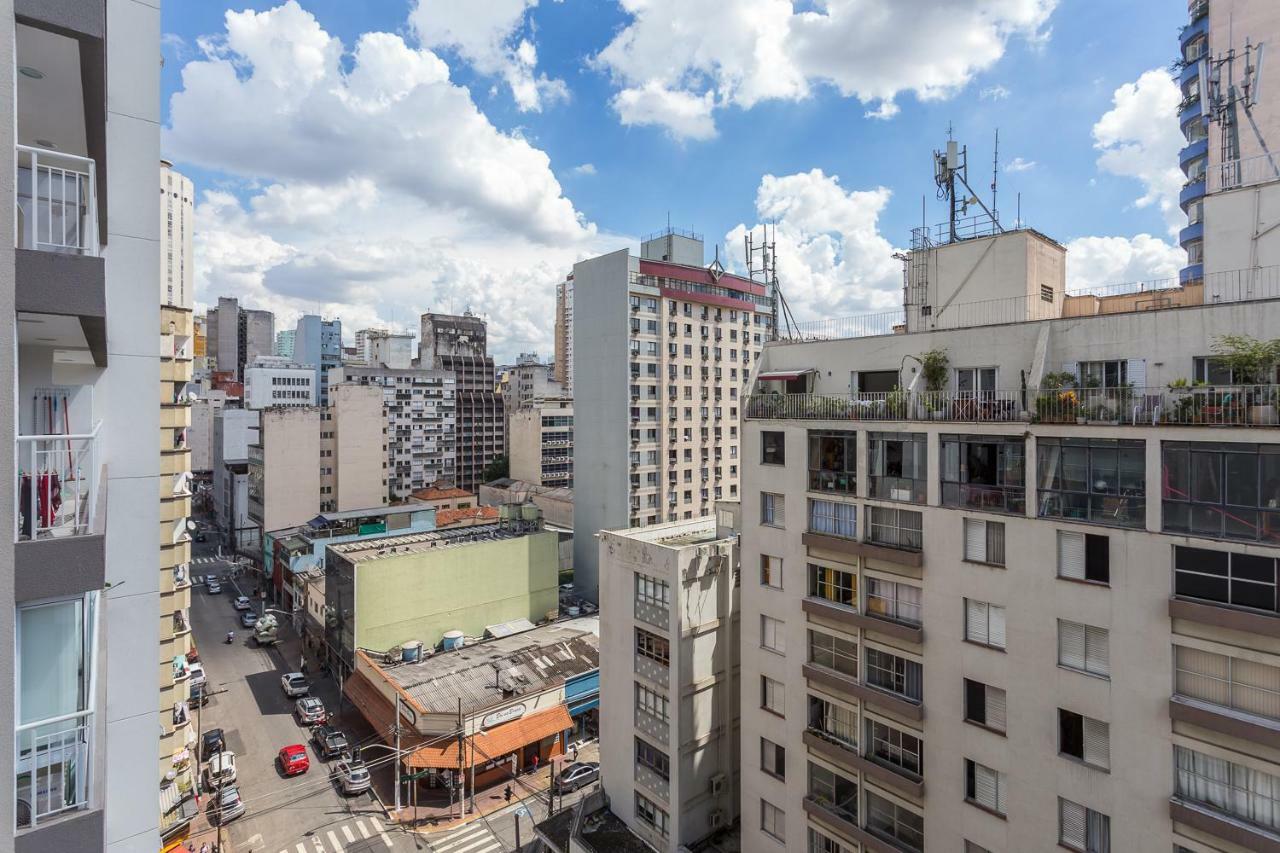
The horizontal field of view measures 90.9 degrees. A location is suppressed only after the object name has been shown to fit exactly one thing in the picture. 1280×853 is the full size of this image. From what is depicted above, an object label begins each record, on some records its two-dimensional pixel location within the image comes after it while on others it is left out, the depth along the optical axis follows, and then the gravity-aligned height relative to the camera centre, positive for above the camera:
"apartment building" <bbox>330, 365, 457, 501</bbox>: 100.38 +0.95
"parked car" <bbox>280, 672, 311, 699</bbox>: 45.09 -18.53
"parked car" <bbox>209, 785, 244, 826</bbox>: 31.25 -18.90
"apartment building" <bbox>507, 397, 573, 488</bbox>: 93.31 -2.14
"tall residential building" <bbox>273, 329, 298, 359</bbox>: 186.01 +25.68
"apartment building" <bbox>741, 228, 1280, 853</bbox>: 13.60 -4.12
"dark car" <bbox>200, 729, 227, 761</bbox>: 36.72 -18.69
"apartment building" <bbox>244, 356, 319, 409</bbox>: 107.38 +7.92
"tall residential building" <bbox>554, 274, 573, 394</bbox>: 181.25 +30.57
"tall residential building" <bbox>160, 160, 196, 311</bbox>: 133.12 +42.98
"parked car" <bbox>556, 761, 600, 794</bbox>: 35.03 -19.71
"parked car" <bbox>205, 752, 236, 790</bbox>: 33.66 -18.55
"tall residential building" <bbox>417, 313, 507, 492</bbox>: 112.19 +8.45
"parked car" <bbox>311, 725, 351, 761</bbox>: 37.72 -19.01
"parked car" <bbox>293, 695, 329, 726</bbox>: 41.47 -18.81
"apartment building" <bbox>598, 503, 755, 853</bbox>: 24.81 -10.58
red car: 35.66 -18.93
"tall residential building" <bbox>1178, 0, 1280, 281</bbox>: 24.50 +15.94
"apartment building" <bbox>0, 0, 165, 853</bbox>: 4.96 +0.01
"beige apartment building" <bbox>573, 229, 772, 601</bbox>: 58.06 +3.97
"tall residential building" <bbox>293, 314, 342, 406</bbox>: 153.12 +20.93
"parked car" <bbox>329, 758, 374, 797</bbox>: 34.06 -19.18
